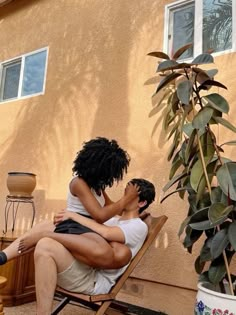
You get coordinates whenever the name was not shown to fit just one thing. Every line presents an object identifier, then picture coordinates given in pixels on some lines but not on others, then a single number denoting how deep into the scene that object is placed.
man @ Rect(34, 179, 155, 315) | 1.94
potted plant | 1.71
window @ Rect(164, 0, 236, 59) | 2.89
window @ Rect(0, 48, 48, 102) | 4.49
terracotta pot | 3.60
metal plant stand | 3.64
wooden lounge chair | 2.07
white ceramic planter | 1.60
